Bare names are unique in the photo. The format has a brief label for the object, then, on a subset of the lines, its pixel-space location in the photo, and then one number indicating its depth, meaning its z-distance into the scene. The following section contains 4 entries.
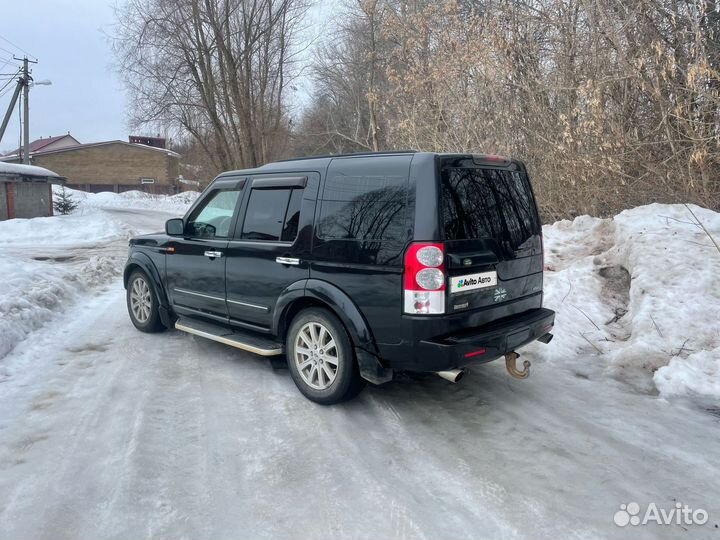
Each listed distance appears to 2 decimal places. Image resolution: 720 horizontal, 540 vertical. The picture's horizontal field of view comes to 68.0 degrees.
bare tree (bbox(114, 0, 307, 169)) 23.67
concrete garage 21.42
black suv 3.71
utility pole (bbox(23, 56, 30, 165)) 31.19
